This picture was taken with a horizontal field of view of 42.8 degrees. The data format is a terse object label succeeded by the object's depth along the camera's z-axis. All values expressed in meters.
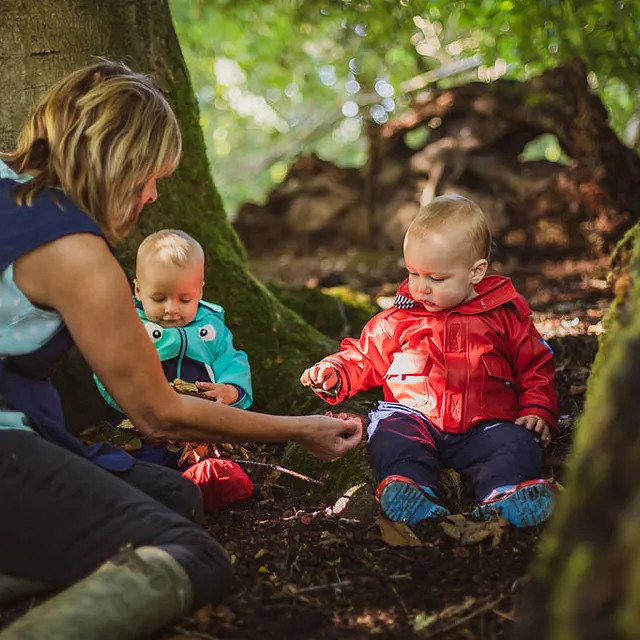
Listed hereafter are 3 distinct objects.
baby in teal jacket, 3.78
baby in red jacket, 3.55
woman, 2.51
